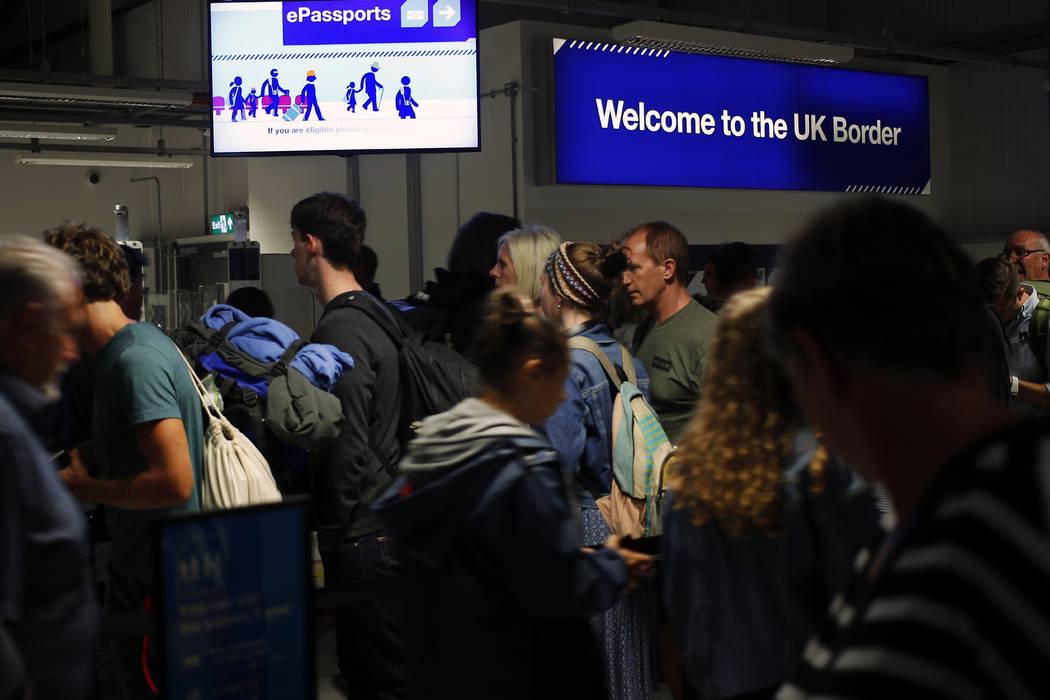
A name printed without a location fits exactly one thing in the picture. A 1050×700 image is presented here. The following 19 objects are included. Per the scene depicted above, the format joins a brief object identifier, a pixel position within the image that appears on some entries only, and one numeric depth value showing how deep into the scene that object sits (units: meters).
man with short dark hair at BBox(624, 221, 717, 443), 3.62
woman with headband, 2.96
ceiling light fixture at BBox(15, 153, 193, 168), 15.16
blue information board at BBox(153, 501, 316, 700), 1.62
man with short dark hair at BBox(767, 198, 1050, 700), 0.70
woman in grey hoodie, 1.85
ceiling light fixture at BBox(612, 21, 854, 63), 7.48
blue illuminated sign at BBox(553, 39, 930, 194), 8.55
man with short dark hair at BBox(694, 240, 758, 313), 5.02
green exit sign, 16.73
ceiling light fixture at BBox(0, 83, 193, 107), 9.36
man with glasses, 6.10
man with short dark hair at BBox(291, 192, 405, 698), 2.96
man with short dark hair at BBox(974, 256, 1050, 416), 5.02
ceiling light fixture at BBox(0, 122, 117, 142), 12.65
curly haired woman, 1.82
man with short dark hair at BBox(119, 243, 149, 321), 3.22
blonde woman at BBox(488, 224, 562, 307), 3.42
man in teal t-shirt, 2.38
